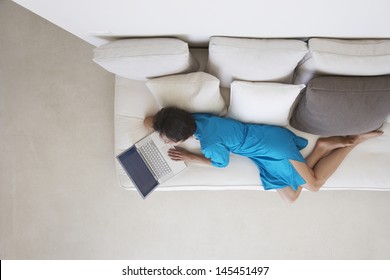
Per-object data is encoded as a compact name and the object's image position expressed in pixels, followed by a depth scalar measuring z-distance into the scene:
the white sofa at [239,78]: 1.40
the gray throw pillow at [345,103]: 1.45
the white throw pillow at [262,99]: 1.53
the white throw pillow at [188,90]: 1.51
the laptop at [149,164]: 1.67
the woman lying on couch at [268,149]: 1.57
